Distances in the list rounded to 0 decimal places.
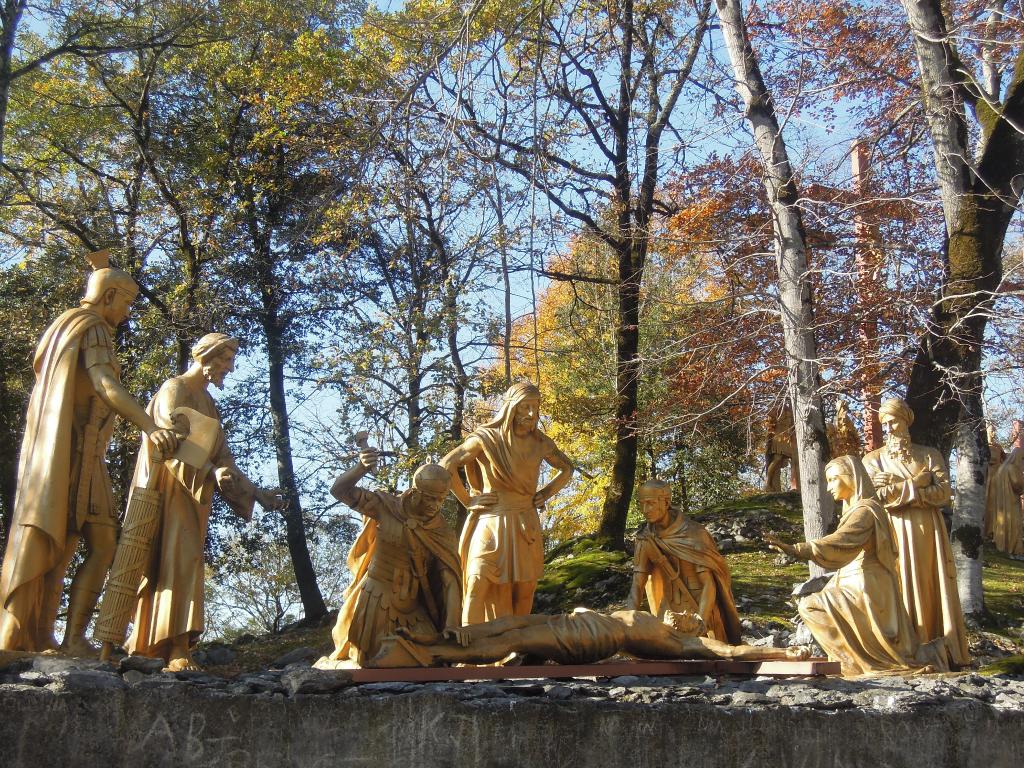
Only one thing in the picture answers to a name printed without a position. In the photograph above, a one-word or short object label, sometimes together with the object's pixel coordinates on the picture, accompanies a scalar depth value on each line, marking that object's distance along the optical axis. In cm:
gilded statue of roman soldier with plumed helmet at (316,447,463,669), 677
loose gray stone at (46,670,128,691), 536
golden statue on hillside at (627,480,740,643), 904
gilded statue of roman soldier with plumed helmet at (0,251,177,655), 673
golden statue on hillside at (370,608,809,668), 642
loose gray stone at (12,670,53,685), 547
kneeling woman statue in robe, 787
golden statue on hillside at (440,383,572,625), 909
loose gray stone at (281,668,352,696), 565
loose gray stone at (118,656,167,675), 577
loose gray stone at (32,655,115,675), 560
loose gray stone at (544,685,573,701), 582
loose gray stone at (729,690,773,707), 597
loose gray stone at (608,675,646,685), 646
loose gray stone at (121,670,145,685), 554
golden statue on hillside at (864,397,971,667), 856
